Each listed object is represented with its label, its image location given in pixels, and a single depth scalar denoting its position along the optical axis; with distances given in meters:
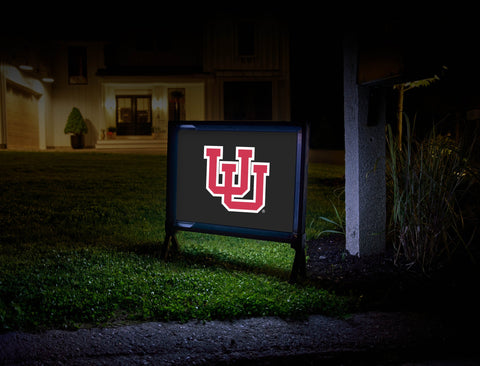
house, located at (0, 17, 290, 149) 23.34
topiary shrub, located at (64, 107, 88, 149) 21.70
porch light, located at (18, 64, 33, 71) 20.02
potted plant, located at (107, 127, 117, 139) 22.89
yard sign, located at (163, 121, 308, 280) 3.70
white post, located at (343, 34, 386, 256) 4.19
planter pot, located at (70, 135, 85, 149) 21.92
